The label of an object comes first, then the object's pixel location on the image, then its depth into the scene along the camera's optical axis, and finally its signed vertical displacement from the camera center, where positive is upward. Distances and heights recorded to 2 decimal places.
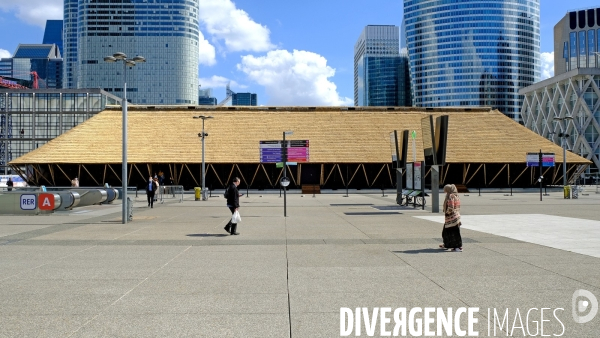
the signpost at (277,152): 33.52 +1.57
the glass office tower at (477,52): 155.00 +36.12
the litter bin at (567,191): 39.36 -1.33
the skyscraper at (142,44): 189.88 +47.61
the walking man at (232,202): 16.20 -0.85
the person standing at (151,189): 29.25 -0.82
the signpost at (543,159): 47.38 +1.28
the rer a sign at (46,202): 24.69 -1.28
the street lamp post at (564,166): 49.06 +0.63
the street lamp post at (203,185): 38.97 -0.89
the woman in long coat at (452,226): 12.63 -1.26
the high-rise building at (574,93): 83.31 +13.74
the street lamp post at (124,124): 21.52 +2.06
